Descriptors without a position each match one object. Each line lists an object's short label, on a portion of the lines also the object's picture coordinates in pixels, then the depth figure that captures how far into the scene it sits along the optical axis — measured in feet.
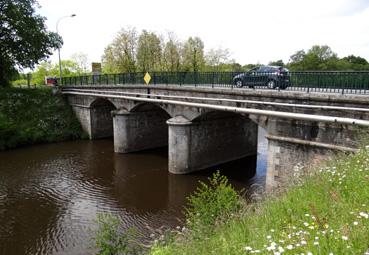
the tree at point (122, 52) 145.18
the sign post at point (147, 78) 68.03
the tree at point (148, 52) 143.23
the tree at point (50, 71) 217.56
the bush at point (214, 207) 22.61
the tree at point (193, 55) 144.77
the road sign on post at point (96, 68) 116.98
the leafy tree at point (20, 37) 95.91
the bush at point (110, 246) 25.27
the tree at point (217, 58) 156.97
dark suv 43.55
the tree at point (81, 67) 238.23
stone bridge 35.37
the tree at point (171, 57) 144.56
